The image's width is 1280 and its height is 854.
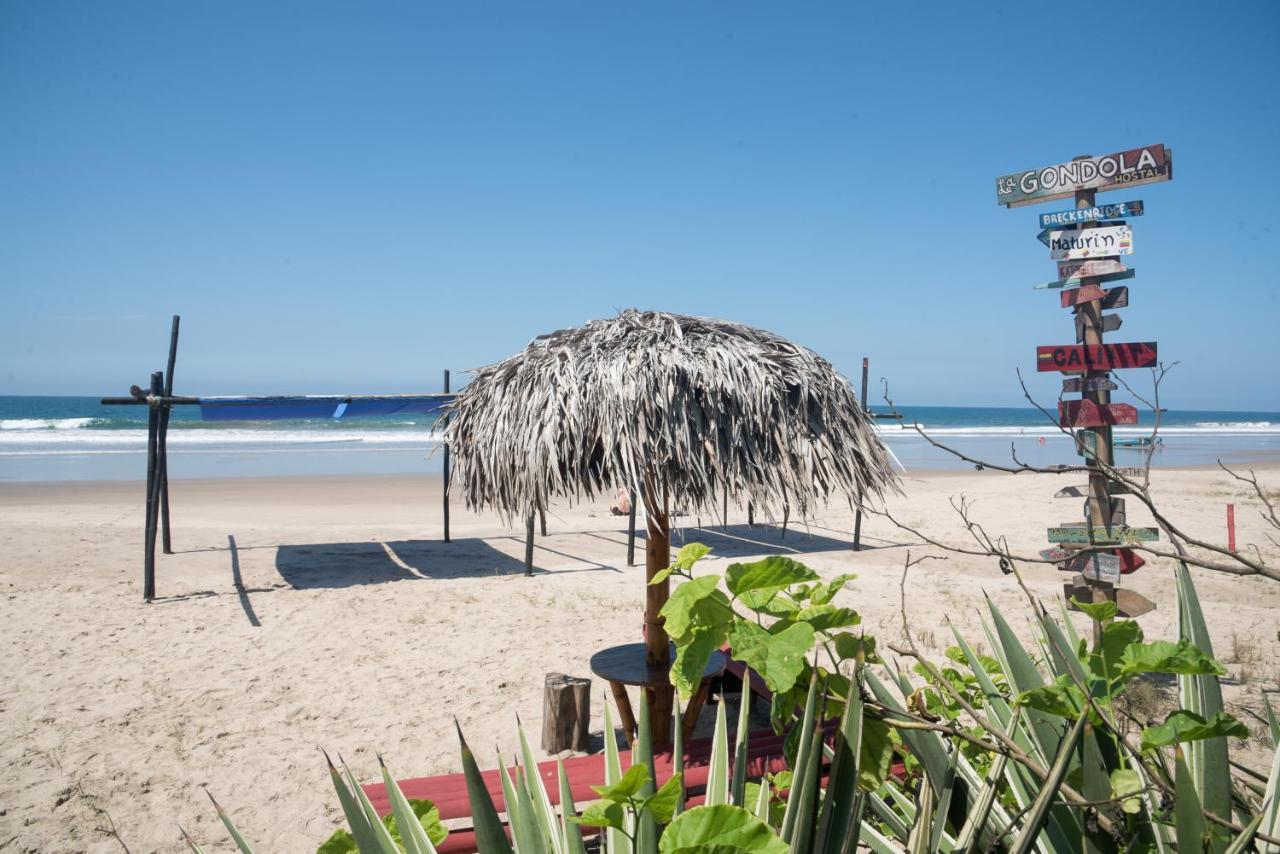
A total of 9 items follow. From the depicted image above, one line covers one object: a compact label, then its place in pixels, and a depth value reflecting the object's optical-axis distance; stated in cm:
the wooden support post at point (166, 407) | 762
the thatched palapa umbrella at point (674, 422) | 348
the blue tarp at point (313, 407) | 867
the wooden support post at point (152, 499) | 684
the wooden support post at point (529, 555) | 787
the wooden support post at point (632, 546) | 806
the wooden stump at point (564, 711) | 404
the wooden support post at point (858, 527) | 887
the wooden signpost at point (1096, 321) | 442
